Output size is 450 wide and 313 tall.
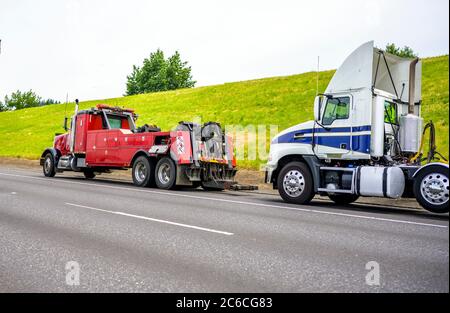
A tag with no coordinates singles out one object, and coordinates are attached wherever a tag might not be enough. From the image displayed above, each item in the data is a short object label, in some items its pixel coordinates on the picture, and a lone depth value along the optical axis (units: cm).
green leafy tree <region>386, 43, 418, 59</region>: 6572
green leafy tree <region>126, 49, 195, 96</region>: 9019
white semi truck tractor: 969
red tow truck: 1398
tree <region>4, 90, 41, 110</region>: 10356
